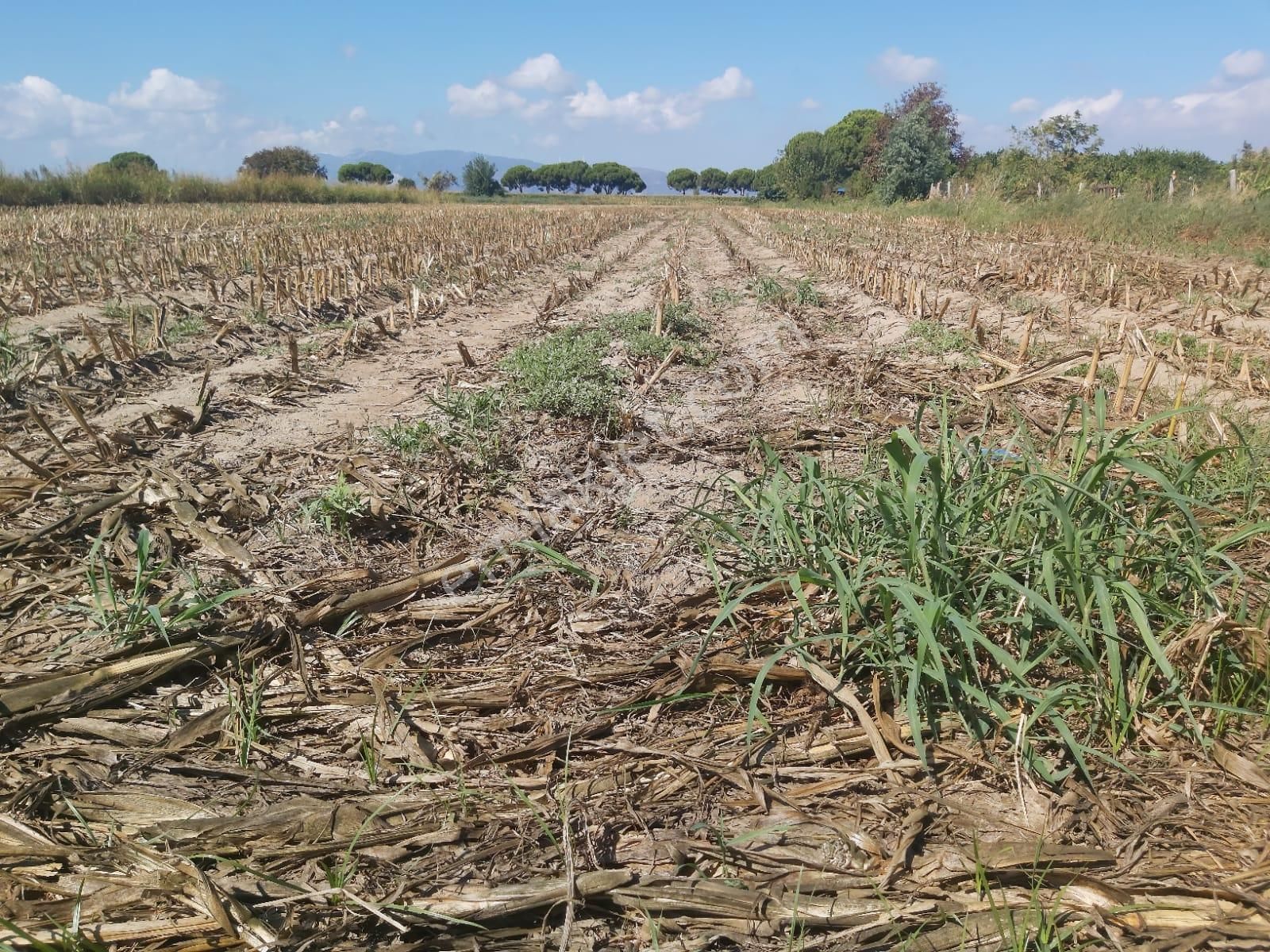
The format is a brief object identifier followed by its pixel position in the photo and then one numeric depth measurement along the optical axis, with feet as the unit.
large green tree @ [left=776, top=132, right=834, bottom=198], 181.06
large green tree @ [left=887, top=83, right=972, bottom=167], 173.78
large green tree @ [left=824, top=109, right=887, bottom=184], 180.24
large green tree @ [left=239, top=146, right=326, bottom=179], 201.77
